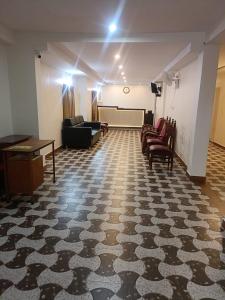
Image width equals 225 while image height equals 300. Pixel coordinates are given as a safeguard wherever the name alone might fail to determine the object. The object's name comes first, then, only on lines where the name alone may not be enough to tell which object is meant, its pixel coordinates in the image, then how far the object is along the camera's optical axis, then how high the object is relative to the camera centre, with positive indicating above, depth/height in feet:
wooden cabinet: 10.32 -3.28
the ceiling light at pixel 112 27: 11.21 +3.81
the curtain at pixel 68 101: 23.26 +0.13
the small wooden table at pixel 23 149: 10.04 -2.11
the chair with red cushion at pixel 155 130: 21.39 -2.56
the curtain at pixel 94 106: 34.43 -0.46
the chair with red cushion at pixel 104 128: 32.94 -3.54
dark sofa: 22.45 -3.24
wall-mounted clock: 43.73 +2.61
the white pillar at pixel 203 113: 12.28 -0.42
